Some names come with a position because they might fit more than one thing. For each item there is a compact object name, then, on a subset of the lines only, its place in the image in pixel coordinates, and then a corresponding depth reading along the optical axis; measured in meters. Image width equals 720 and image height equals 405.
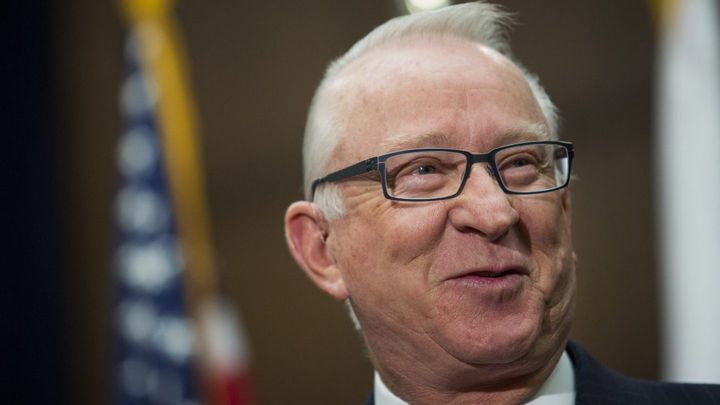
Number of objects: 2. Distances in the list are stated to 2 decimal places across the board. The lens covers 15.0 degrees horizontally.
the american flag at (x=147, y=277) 3.25
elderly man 1.74
